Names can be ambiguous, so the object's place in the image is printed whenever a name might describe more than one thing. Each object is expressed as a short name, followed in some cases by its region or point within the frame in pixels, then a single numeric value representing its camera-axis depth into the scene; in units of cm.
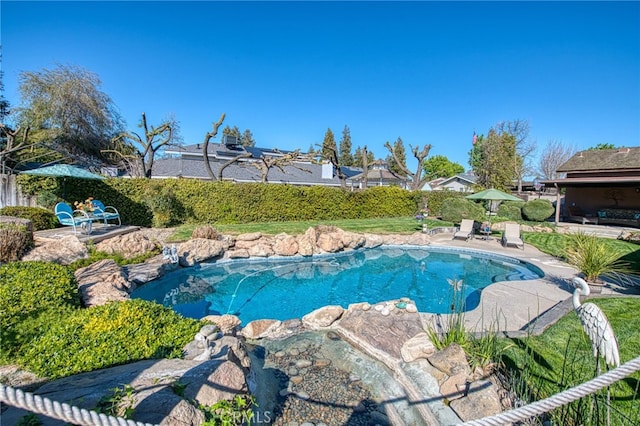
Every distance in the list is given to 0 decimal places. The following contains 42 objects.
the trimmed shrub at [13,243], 642
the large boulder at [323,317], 578
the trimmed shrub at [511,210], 2062
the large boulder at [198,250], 944
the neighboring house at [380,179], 3817
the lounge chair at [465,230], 1348
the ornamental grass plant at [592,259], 666
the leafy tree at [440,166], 6912
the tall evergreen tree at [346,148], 6203
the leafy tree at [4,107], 2164
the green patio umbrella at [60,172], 973
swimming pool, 730
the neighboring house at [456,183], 4450
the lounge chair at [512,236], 1179
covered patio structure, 1777
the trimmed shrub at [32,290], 372
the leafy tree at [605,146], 4383
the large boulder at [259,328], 541
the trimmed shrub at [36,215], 930
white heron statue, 241
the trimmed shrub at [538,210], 1934
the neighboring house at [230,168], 2519
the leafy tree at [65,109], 2156
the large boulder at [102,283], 526
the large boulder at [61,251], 686
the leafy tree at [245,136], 6844
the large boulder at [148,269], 755
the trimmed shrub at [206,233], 1092
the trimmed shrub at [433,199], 2275
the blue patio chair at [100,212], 1074
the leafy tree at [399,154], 5547
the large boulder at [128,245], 862
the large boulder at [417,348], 418
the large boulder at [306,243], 1135
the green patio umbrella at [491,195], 1359
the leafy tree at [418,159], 2573
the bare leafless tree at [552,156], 4010
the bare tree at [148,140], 1900
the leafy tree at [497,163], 3021
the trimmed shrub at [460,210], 1859
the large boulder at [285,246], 1110
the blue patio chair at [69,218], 896
